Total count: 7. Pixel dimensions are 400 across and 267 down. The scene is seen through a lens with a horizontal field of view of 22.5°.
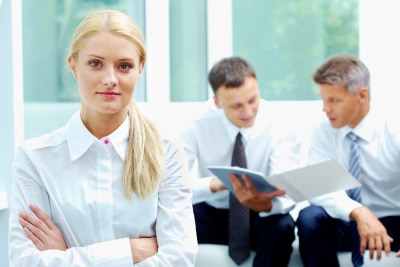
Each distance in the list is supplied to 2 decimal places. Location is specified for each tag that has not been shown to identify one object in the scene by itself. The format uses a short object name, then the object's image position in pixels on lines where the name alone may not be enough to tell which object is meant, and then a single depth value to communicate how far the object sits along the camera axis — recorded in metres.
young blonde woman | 2.60
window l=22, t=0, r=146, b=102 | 4.03
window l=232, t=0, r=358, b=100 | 5.60
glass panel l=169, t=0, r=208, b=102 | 6.04
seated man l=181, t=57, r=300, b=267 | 4.13
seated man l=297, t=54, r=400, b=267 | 4.10
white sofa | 4.10
